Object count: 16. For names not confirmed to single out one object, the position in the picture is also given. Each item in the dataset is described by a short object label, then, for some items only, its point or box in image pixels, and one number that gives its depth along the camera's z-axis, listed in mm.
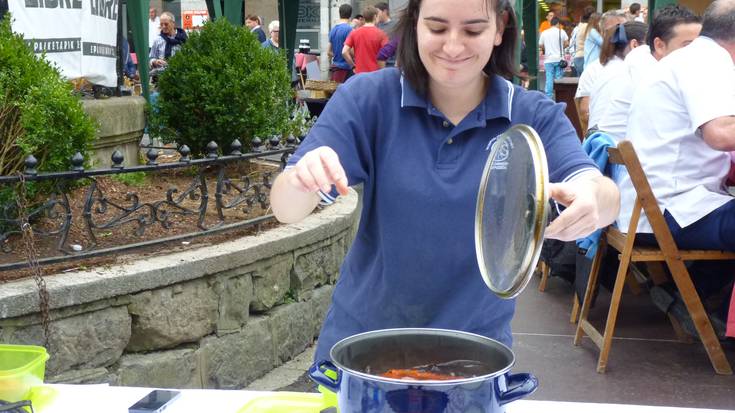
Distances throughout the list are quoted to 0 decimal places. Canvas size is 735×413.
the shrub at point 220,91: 5234
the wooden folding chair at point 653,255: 3756
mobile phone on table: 1536
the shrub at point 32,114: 3529
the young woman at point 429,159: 1717
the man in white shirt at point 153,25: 17755
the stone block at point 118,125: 4973
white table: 1616
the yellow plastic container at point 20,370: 1557
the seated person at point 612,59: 5762
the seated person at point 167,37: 13766
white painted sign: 4332
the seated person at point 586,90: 6632
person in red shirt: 11742
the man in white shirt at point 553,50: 16891
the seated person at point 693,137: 3797
